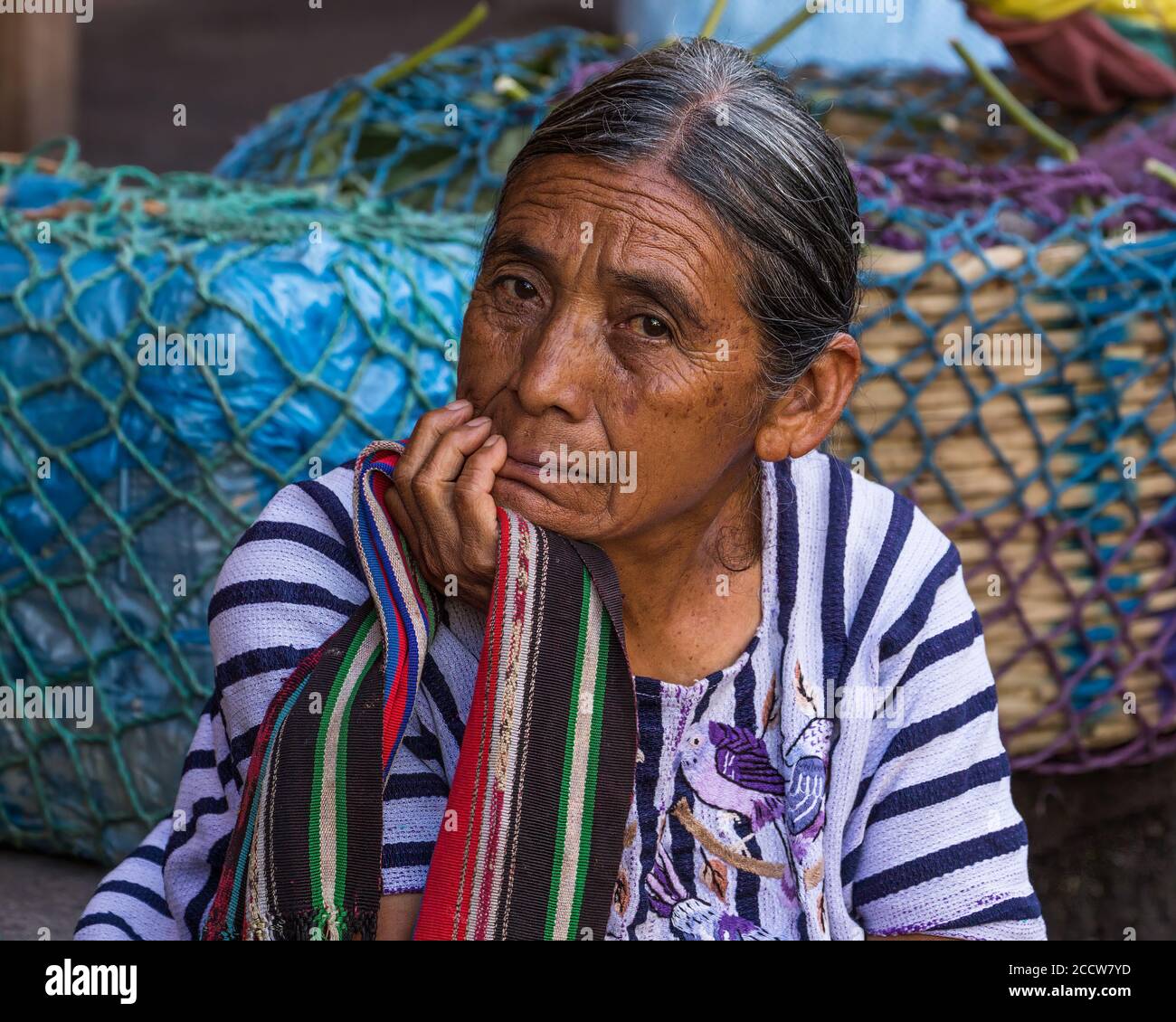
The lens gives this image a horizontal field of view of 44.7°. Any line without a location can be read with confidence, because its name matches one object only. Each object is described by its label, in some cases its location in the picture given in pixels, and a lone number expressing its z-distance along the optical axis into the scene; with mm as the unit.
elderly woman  1521
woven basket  2752
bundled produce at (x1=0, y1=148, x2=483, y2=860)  2486
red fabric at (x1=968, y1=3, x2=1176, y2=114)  3664
